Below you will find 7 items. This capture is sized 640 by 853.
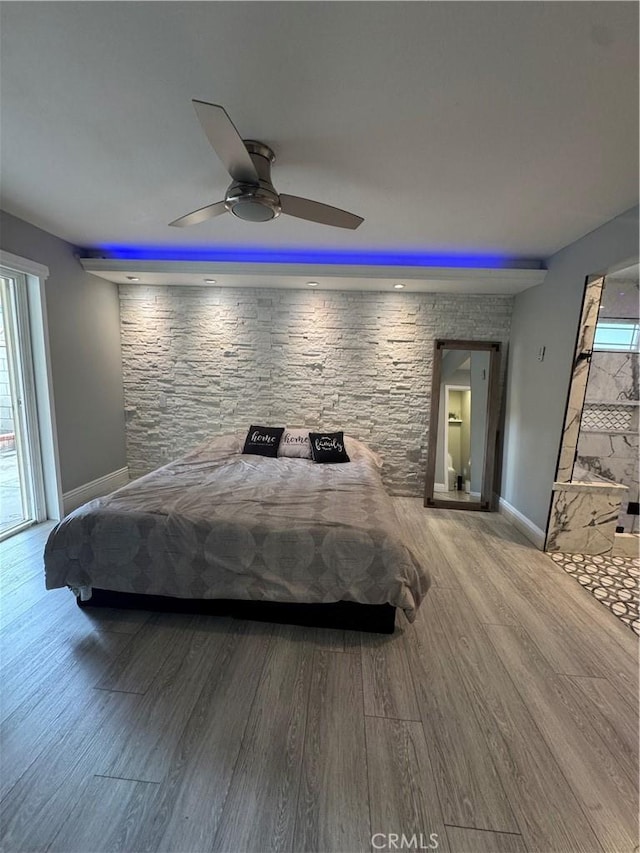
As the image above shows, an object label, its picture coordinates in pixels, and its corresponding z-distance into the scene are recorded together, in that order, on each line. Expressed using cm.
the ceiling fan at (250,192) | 137
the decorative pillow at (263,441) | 366
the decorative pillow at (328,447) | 351
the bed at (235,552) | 191
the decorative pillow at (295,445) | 367
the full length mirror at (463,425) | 396
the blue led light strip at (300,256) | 341
